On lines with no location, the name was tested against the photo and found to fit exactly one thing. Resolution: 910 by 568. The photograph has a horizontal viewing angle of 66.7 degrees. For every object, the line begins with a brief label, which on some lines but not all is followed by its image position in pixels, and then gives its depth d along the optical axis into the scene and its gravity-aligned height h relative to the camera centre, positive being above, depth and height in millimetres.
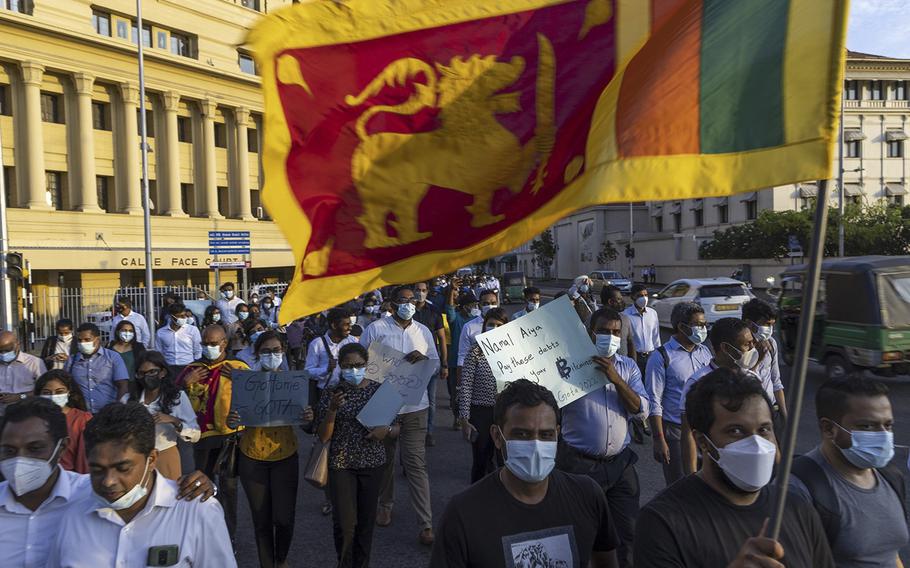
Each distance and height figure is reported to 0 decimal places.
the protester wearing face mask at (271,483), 4645 -1486
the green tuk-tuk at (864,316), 10258 -1036
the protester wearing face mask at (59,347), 7559 -901
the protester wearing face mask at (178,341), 9414 -1028
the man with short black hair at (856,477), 2666 -935
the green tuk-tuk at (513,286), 35469 -1473
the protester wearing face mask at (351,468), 4535 -1378
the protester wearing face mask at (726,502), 2178 -826
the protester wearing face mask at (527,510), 2506 -958
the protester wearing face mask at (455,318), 9526 -871
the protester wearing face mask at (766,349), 5598 -814
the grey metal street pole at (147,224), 21406 +1472
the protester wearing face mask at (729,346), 4836 -661
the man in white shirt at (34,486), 2748 -893
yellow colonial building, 28656 +6212
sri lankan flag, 2779 +610
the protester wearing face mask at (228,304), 14795 -873
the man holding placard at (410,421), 5539 -1392
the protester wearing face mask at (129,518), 2566 -953
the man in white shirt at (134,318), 10359 -782
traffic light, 13945 +131
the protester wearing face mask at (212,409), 5031 -1044
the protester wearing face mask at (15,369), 6070 -885
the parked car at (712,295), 18625 -1185
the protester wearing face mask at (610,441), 4250 -1177
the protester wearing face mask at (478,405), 6016 -1287
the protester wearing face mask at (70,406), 4000 -889
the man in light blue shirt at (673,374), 4902 -896
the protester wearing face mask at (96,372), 6430 -974
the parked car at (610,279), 38844 -1452
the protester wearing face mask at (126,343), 8250 -924
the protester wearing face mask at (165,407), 4273 -955
